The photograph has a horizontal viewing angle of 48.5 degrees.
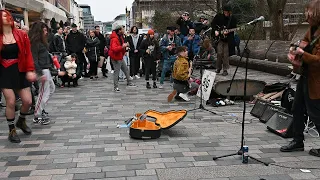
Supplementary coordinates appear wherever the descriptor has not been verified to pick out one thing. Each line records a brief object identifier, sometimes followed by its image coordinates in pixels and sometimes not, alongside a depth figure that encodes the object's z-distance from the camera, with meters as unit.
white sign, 7.33
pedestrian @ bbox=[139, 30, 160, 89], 11.13
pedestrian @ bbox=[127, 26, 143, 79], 13.09
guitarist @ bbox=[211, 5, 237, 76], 9.77
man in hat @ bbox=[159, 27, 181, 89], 10.77
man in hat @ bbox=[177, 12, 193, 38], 12.01
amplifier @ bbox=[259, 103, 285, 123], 6.07
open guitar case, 5.37
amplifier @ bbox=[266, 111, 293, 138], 5.34
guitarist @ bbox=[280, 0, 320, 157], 4.20
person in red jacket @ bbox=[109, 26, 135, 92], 10.21
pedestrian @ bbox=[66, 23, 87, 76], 12.34
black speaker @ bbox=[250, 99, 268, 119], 6.59
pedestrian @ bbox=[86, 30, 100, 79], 13.30
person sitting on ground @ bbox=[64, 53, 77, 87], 11.27
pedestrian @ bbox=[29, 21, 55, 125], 6.41
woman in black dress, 5.13
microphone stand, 4.29
